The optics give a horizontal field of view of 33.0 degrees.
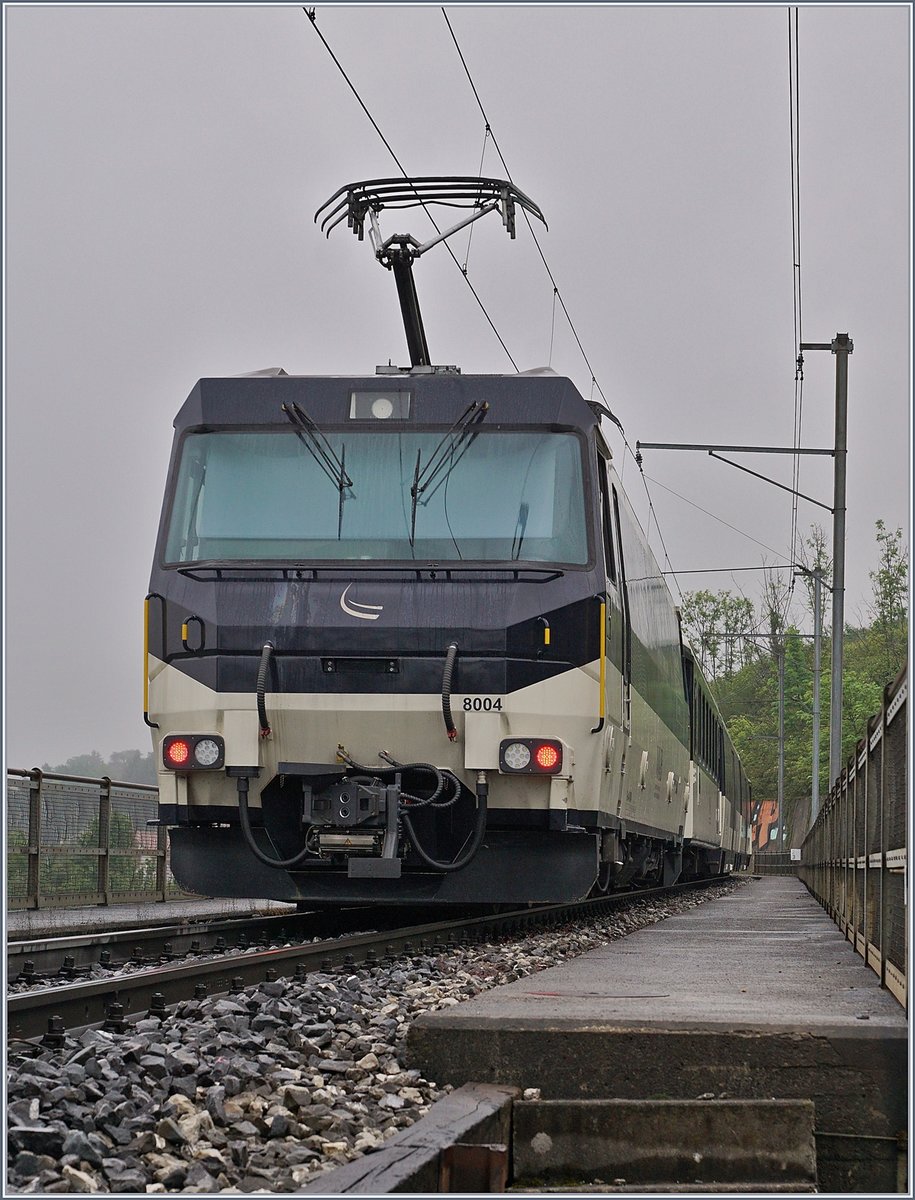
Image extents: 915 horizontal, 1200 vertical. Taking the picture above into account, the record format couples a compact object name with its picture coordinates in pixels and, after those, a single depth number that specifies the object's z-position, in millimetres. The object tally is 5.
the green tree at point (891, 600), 59347
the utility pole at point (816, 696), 37719
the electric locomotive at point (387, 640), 9492
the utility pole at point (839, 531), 23438
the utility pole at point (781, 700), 53344
